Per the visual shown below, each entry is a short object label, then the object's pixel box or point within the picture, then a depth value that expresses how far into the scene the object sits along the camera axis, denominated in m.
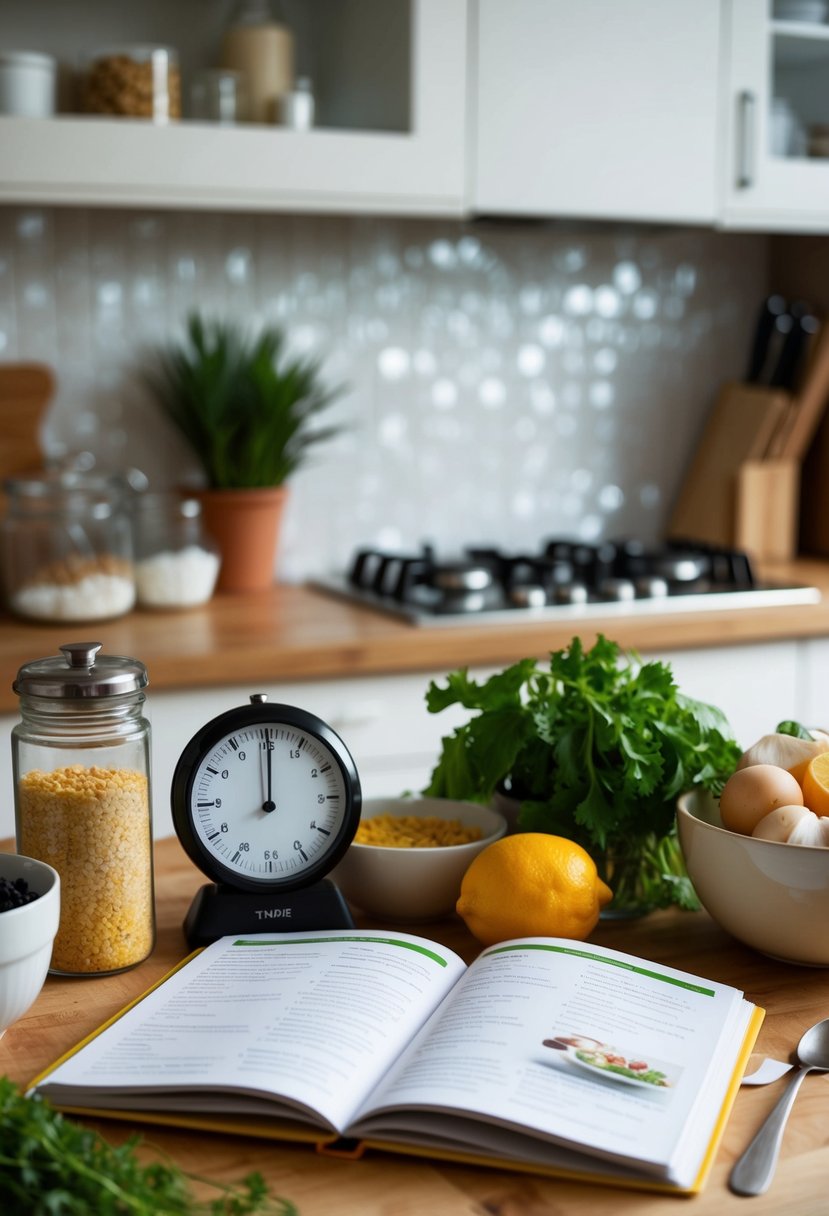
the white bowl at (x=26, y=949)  0.80
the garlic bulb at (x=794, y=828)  0.97
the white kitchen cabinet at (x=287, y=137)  2.10
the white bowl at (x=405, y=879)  1.07
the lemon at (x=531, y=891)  1.00
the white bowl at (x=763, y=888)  0.96
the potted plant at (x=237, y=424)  2.47
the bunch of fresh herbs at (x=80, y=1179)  0.64
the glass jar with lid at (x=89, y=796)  0.97
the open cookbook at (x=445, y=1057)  0.75
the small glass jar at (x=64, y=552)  2.22
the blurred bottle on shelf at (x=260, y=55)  2.30
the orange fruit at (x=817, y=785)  1.00
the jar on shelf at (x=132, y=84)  2.17
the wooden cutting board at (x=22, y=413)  2.43
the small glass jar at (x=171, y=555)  2.35
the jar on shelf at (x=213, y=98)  2.25
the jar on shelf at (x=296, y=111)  2.27
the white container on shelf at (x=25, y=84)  2.09
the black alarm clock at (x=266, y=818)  1.02
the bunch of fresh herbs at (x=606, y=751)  1.07
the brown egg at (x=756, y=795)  1.00
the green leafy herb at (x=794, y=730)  1.09
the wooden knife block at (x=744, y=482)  2.93
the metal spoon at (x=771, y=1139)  0.73
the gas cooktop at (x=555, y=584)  2.37
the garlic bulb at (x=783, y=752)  1.04
